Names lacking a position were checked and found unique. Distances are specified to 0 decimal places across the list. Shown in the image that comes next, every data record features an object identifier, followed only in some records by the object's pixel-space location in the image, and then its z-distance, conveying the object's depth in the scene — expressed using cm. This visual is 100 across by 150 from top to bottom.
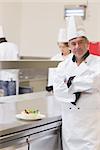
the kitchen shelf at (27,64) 541
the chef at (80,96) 323
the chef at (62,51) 484
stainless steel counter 269
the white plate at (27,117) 303
